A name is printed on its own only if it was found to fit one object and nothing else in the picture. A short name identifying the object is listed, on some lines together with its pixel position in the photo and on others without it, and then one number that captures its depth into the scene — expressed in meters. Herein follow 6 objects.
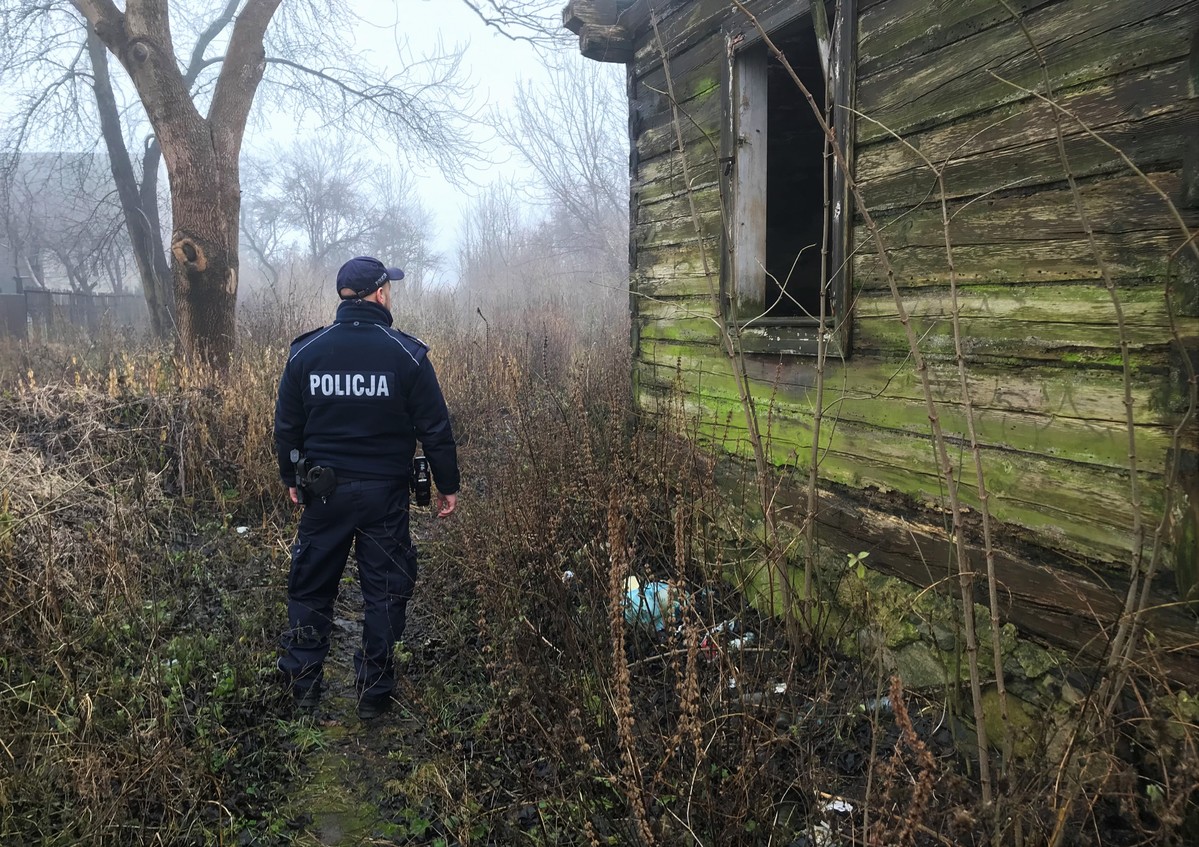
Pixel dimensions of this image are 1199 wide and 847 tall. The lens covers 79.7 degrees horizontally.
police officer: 3.17
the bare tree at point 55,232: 12.81
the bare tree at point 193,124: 8.27
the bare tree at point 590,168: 23.05
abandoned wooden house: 2.09
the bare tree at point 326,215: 39.47
